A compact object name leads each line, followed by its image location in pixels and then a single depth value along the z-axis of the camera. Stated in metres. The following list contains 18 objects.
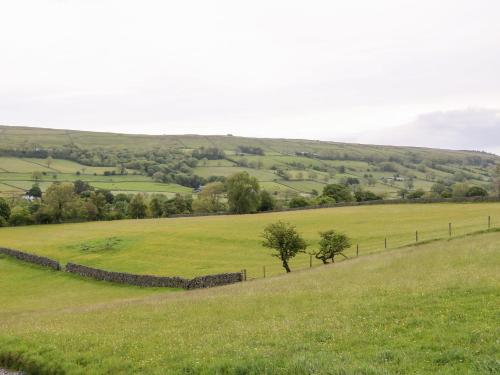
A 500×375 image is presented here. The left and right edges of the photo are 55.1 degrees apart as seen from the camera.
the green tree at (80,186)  163.12
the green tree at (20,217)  116.89
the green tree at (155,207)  133.12
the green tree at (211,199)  140.50
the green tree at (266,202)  127.56
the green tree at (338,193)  130.75
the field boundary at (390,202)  81.93
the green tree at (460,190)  121.22
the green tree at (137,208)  129.25
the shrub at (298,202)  125.69
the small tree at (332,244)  48.12
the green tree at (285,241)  48.94
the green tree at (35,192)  155.75
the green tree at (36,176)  178.50
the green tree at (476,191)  111.94
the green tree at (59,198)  117.44
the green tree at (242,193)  116.12
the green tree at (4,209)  115.88
